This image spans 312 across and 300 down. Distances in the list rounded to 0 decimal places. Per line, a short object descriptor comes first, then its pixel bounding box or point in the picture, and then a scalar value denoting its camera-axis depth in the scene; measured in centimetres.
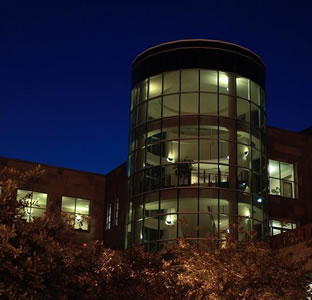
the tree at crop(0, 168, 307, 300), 1559
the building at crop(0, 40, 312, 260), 3925
